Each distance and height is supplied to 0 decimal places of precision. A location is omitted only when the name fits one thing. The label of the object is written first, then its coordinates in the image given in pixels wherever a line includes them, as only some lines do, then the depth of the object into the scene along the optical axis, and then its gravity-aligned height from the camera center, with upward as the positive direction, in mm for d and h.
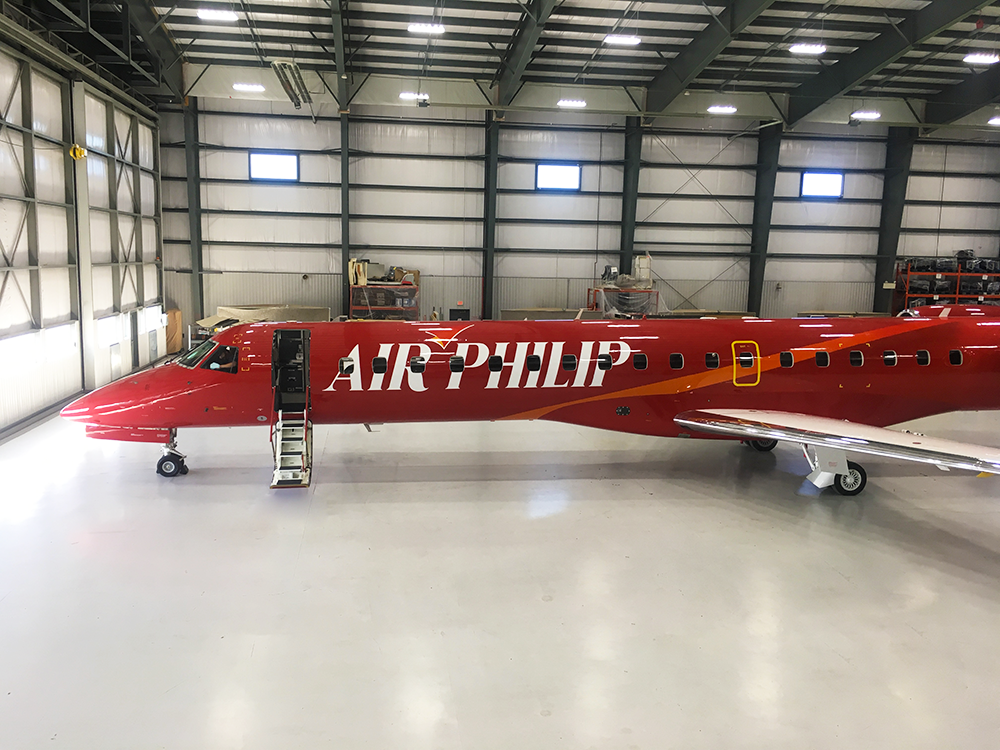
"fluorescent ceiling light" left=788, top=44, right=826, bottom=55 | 18328 +6652
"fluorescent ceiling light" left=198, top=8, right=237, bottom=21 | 16844 +6473
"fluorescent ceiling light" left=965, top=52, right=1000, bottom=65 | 19625 +7017
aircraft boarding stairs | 11062 -2309
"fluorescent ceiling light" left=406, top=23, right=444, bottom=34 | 18548 +6932
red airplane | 11234 -1693
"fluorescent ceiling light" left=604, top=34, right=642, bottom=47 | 18902 +6990
